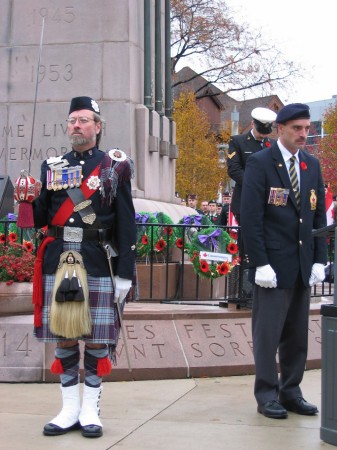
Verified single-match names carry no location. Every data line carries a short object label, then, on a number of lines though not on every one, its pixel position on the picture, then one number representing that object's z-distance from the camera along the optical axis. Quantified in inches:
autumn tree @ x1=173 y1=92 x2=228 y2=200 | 1695.4
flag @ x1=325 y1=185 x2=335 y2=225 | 675.4
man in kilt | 214.2
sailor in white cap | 342.6
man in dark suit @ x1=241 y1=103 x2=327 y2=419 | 235.6
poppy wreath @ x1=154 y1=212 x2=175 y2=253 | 352.8
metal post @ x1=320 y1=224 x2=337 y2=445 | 205.6
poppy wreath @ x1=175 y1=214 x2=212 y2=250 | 343.0
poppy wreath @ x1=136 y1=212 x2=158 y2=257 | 354.9
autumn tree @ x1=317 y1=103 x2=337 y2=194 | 2190.0
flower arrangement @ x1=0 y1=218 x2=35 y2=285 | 302.2
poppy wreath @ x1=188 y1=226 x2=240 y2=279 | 329.7
